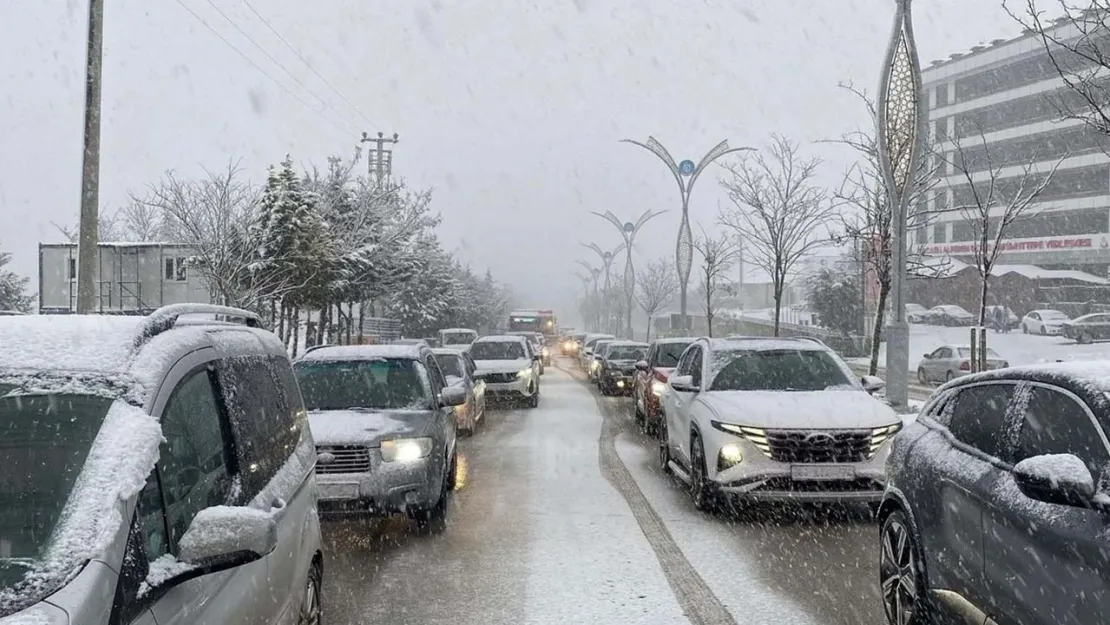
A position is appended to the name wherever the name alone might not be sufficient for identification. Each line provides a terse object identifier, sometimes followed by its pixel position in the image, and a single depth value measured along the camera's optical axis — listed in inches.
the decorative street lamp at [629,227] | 1800.0
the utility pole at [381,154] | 2026.3
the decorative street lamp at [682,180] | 1159.6
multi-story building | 2300.7
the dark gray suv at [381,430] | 281.7
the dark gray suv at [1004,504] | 125.1
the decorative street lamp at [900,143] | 572.4
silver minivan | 85.4
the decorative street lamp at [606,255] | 2425.9
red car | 578.6
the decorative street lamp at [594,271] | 3027.3
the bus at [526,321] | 2331.4
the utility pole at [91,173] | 487.5
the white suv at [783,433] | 298.2
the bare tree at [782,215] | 1091.3
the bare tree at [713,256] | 1569.4
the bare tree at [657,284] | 2940.5
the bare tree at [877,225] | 763.4
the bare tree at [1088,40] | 328.2
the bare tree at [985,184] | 2173.0
